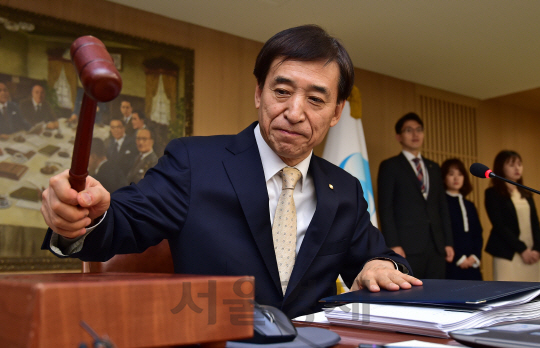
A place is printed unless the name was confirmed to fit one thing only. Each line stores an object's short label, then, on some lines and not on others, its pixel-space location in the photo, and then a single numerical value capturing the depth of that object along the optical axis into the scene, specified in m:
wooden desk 0.76
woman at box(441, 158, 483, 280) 4.74
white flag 4.75
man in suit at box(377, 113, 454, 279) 4.41
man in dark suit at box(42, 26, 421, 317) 1.29
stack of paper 0.84
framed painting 3.49
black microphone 1.32
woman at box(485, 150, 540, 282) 4.70
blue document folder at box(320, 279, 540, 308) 0.88
